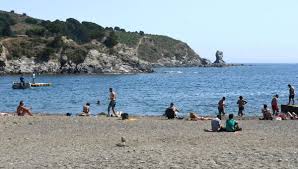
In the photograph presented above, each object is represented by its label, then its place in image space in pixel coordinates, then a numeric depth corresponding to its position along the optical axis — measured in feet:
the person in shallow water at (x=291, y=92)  129.78
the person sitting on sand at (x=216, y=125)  79.20
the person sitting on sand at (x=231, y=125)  78.07
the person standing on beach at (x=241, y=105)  118.32
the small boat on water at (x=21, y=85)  271.90
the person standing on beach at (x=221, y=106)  116.06
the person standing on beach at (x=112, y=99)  111.75
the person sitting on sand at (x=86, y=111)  116.87
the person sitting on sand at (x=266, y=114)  104.99
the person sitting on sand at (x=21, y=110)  111.55
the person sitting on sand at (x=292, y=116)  104.81
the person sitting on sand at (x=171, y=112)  108.58
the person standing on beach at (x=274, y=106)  114.83
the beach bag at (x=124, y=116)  101.30
